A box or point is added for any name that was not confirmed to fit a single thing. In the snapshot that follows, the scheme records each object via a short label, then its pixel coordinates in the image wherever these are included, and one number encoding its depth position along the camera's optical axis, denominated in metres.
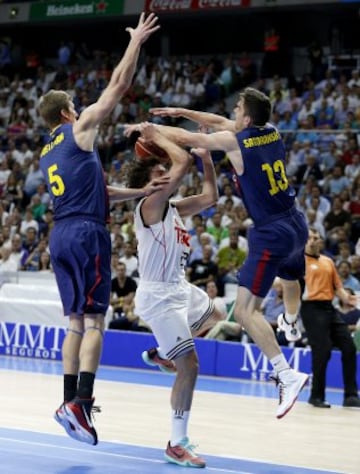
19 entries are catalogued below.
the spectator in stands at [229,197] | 17.77
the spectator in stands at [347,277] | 14.45
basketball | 7.79
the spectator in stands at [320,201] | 16.86
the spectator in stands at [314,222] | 16.28
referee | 11.87
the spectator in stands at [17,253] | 18.59
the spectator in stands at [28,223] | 19.56
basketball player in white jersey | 7.71
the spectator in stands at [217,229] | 16.91
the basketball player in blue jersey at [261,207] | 7.84
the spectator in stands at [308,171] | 17.91
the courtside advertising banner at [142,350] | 13.78
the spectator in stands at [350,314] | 14.03
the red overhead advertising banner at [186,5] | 24.16
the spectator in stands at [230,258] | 15.78
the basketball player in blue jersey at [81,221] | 7.33
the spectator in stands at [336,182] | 17.50
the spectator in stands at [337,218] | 16.36
